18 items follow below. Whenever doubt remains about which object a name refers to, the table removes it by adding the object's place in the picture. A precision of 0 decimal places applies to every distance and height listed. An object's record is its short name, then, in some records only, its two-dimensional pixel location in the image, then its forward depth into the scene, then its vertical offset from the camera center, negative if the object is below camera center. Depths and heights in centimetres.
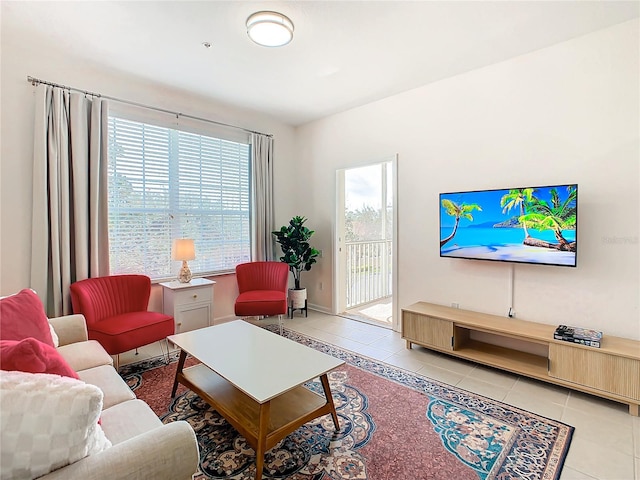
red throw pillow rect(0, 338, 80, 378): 97 -39
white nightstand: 324 -69
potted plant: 427 -15
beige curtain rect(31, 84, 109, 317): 270 +42
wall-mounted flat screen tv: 246 +11
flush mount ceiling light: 220 +151
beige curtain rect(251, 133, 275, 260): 428 +58
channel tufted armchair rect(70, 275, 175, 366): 251 -67
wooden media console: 209 -92
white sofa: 92 -71
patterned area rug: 163 -119
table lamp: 335 -16
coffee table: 161 -77
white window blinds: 325 +46
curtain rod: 273 +139
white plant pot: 438 -83
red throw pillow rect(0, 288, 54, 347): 146 -40
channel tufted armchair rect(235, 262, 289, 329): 351 -64
